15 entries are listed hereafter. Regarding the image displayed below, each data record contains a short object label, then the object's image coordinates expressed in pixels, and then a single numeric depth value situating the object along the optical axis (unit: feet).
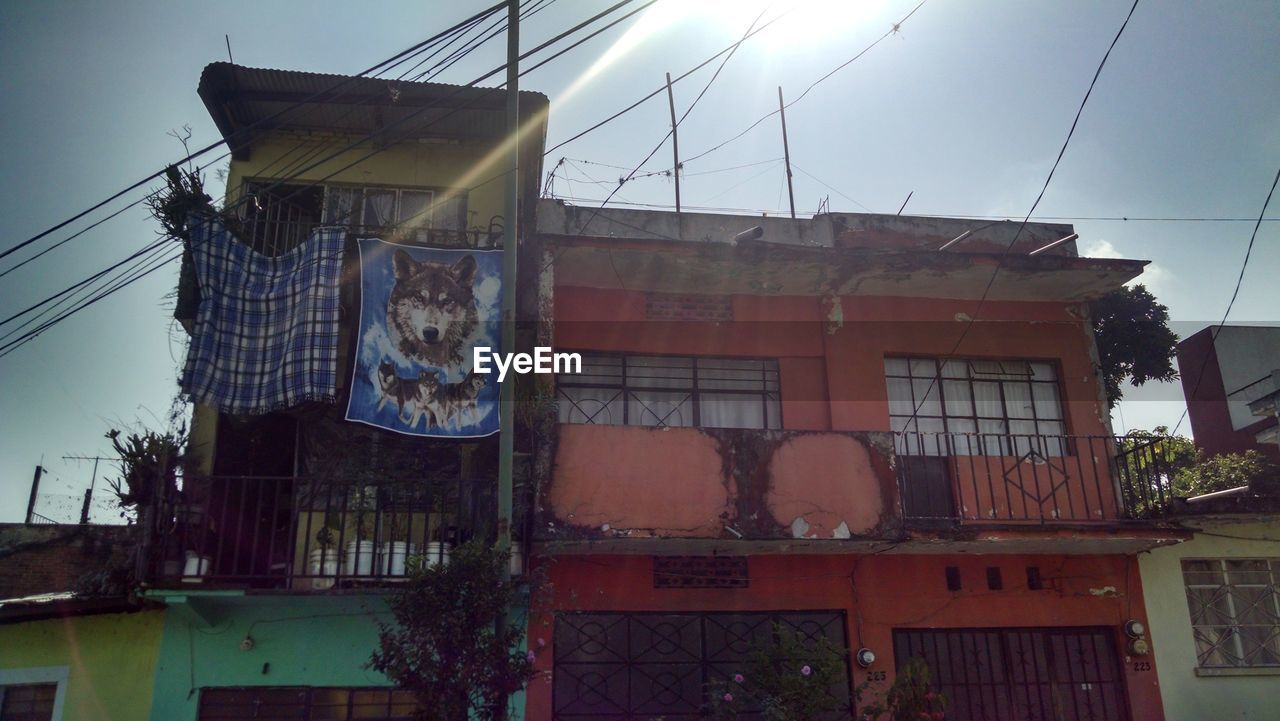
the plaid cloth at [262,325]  31.32
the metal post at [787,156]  53.26
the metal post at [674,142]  48.05
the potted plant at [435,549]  30.27
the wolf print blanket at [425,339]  31.14
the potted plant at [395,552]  29.27
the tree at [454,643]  22.70
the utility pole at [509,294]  25.07
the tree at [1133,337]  51.80
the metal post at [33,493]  58.54
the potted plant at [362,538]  28.99
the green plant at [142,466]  29.76
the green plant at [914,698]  27.43
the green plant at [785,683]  27.30
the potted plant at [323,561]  29.30
